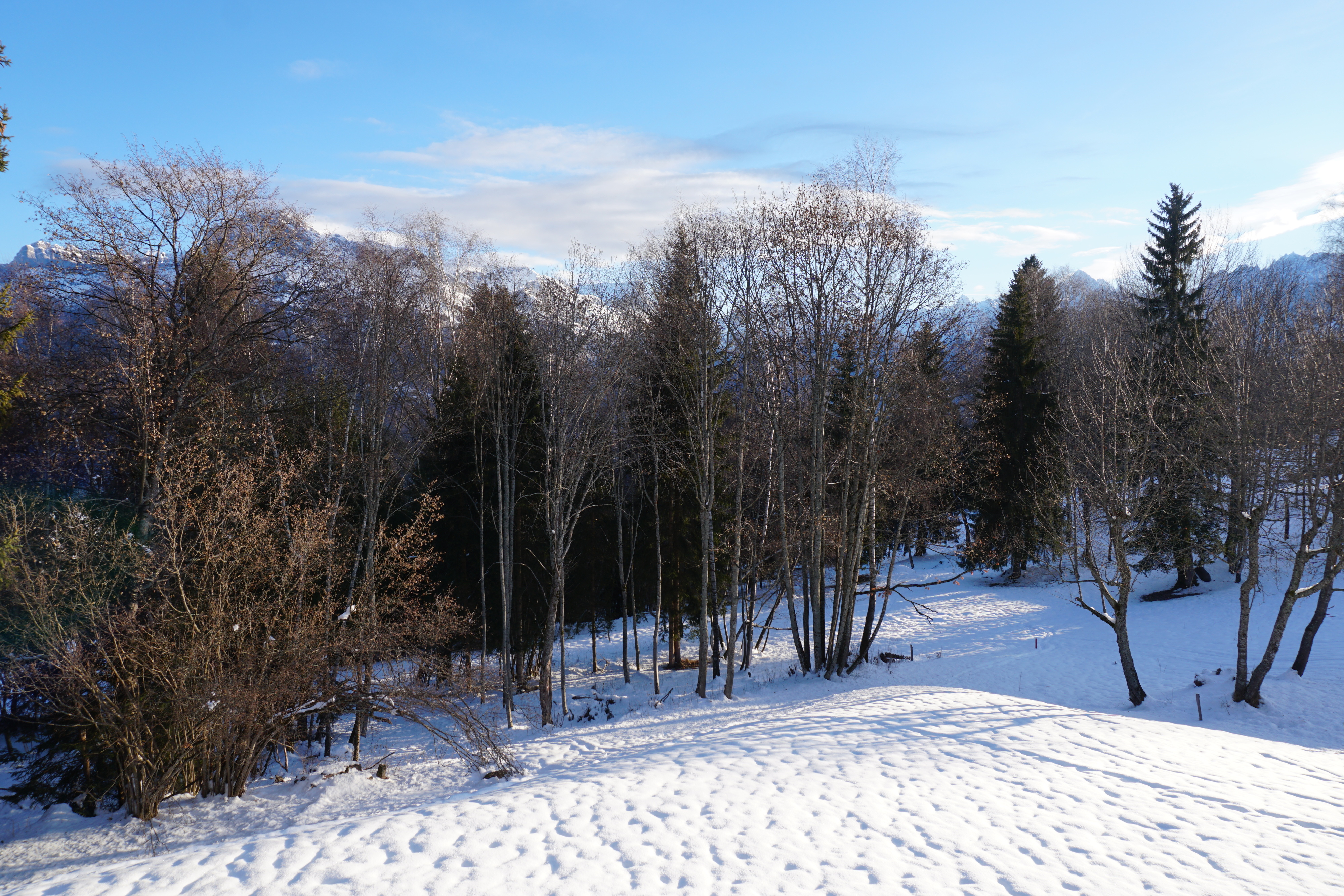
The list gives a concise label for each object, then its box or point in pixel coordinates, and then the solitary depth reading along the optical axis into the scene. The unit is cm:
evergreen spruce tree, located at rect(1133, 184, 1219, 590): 1802
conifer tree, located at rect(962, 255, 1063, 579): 2883
